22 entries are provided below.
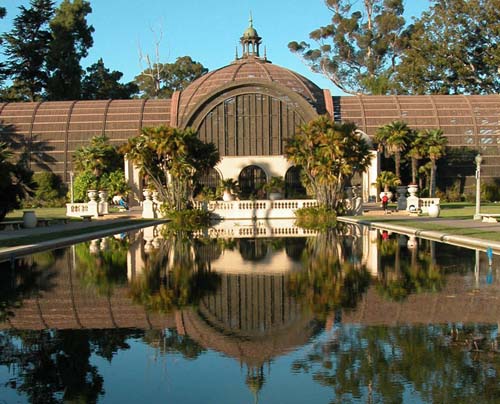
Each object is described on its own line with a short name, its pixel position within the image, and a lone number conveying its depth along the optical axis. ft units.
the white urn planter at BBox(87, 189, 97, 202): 173.99
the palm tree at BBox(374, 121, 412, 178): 203.41
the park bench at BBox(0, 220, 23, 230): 120.06
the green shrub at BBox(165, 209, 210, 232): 135.03
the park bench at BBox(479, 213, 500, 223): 115.96
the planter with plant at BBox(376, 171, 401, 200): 207.21
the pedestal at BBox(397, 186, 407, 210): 175.64
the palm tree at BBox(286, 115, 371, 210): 140.56
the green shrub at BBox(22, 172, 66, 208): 220.84
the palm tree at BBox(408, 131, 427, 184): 204.95
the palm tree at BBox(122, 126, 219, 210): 141.79
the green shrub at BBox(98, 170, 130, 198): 209.26
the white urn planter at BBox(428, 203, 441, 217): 141.79
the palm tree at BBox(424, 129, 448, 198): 203.10
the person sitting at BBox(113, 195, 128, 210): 199.11
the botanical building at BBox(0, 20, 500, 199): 216.33
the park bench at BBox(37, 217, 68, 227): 130.10
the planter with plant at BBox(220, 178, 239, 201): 197.48
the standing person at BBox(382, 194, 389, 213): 164.66
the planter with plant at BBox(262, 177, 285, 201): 196.24
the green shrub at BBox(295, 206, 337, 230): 131.23
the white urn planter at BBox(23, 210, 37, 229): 122.21
